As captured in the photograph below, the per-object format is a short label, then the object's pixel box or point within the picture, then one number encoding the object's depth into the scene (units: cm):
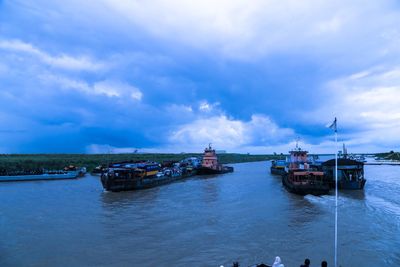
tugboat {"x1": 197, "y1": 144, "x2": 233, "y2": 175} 7369
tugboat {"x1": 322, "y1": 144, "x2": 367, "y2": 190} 3956
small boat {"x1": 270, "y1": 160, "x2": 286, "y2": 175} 6974
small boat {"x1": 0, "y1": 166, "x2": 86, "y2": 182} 5519
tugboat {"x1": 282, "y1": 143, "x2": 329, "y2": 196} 3391
